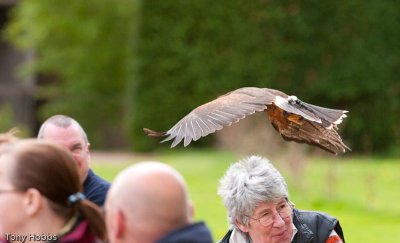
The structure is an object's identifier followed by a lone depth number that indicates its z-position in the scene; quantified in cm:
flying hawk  1185
